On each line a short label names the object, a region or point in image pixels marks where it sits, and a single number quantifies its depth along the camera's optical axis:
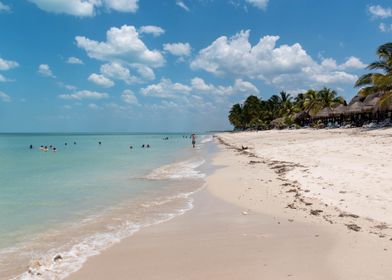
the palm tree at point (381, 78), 30.70
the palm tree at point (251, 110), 89.45
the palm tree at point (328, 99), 57.25
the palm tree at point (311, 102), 57.41
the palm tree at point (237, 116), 105.81
